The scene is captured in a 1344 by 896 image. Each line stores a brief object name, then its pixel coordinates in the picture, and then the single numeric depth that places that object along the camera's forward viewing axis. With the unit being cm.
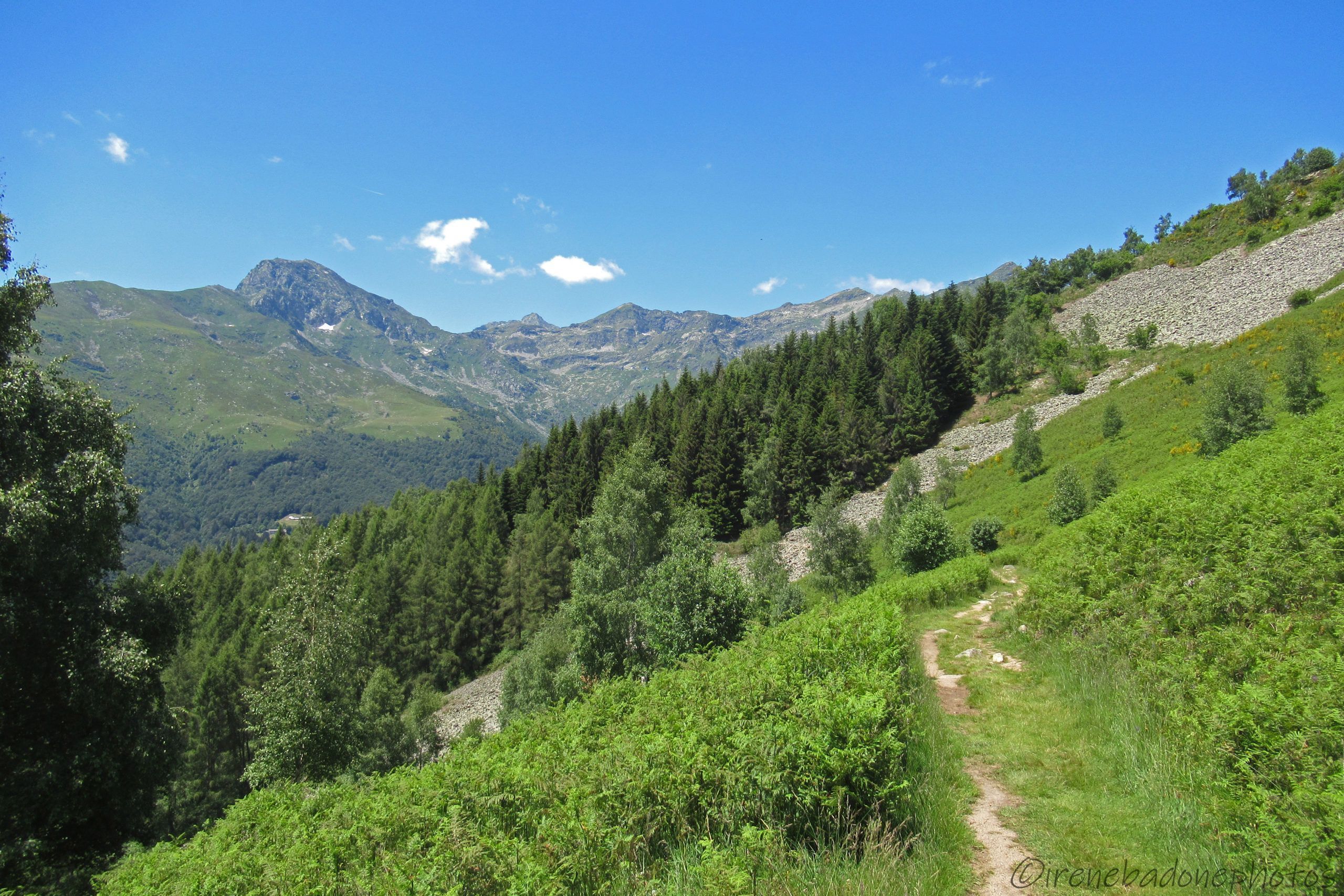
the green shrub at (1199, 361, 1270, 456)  2814
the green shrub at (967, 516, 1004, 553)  3316
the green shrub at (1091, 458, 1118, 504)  3036
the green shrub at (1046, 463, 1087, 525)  3123
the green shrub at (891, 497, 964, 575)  2936
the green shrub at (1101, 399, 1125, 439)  4306
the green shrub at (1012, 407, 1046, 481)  4603
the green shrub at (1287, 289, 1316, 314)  5078
